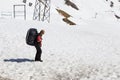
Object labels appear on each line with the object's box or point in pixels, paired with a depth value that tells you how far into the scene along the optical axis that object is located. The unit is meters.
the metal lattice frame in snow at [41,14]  65.68
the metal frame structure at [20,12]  65.62
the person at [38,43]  20.14
